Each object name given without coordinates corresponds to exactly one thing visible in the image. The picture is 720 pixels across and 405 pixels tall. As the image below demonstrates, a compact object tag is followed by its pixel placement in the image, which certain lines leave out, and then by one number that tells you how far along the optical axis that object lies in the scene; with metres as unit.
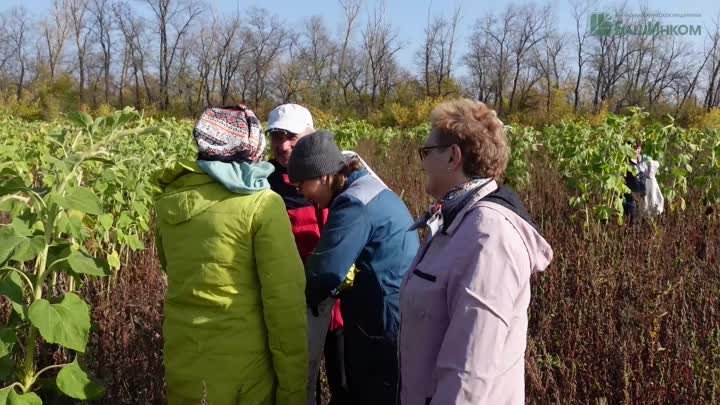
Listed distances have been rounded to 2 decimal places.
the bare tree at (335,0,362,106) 63.75
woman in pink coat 1.41
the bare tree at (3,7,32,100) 63.75
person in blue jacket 2.07
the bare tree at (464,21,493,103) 62.03
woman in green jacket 1.91
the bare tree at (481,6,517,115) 60.25
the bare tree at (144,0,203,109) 59.81
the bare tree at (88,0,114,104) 62.28
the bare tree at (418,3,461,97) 61.66
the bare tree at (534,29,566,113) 60.38
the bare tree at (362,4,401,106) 63.03
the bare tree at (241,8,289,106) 63.72
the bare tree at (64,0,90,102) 63.47
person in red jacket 2.34
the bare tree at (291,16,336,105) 63.03
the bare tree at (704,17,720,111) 54.76
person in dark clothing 6.46
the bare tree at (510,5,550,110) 60.86
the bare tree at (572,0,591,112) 59.58
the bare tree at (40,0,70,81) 65.50
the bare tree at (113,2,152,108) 62.53
